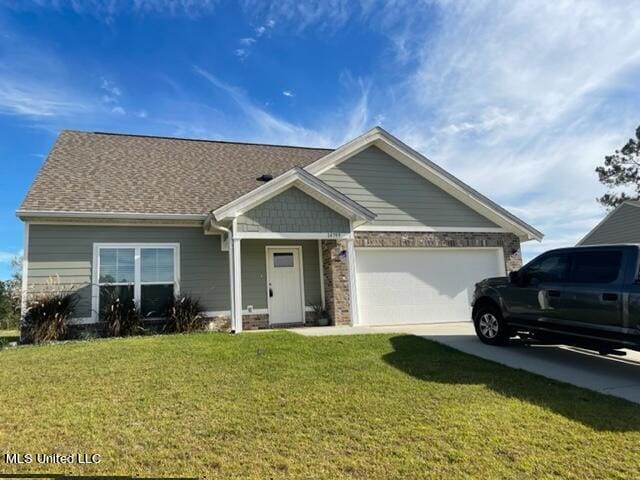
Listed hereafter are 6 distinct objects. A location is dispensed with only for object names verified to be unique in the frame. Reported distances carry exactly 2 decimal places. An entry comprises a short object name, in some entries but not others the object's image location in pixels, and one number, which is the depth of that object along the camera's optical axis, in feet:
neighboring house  57.21
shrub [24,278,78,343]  31.42
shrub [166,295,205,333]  34.94
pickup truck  19.84
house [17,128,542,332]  34.58
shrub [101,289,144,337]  33.35
